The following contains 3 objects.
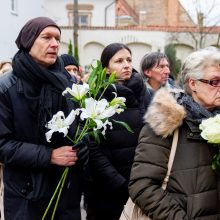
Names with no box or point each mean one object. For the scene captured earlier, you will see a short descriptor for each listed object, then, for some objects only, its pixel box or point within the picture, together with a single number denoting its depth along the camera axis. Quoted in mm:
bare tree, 27703
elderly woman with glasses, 2857
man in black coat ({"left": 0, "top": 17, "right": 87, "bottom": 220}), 3287
